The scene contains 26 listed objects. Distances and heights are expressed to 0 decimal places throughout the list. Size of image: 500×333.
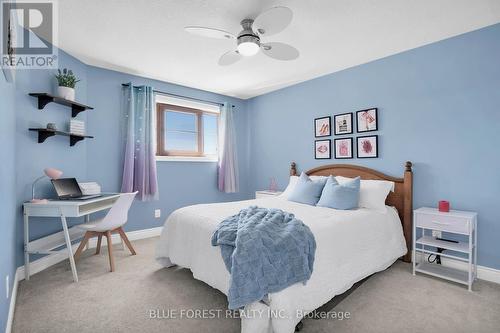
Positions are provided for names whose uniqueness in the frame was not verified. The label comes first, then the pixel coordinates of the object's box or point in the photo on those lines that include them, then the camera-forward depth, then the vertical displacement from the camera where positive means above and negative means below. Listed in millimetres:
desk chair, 2654 -606
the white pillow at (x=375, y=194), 2787 -314
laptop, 2688 -245
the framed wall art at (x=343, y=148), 3516 +249
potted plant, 2830 +945
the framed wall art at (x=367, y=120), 3254 +596
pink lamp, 2623 -69
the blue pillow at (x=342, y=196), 2732 -327
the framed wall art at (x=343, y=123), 3506 +602
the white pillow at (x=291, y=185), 3510 -270
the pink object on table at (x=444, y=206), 2496 -403
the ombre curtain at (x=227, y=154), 4625 +233
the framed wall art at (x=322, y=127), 3750 +592
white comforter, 1587 -738
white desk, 2410 -428
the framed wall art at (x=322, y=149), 3764 +254
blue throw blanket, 1556 -581
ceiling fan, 1890 +1109
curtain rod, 3641 +1169
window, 4133 +665
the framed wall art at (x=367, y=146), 3262 +259
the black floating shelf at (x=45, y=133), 2611 +374
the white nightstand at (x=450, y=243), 2289 -752
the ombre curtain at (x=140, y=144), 3568 +337
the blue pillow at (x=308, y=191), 3062 -311
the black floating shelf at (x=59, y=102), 2630 +731
